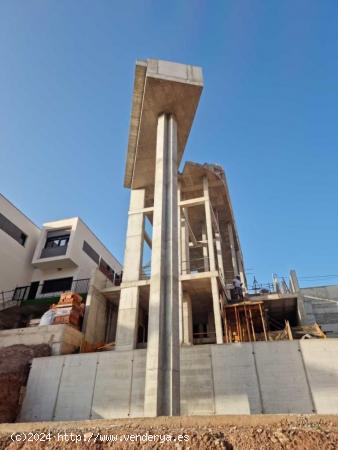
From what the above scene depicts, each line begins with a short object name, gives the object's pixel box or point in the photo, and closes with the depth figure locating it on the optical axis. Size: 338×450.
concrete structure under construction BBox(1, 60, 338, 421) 11.77
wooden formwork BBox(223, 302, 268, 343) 18.28
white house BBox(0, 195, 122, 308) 24.68
